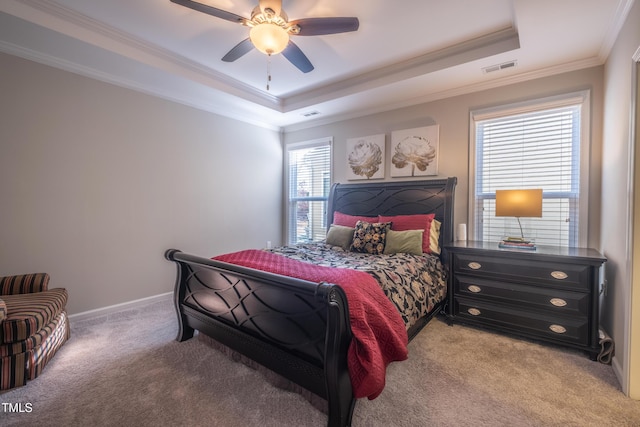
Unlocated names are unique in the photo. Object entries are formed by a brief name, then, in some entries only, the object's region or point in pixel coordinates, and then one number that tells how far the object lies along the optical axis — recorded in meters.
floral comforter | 2.16
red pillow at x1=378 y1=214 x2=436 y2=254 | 3.13
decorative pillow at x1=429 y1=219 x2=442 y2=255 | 3.17
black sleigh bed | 1.48
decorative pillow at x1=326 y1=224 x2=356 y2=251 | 3.46
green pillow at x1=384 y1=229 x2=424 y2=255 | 3.02
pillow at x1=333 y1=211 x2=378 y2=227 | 3.75
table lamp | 2.59
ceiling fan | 1.96
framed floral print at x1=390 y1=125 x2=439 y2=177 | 3.60
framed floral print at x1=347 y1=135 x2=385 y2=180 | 4.09
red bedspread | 1.47
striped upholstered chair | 1.84
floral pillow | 3.16
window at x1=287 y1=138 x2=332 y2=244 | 4.77
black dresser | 2.25
